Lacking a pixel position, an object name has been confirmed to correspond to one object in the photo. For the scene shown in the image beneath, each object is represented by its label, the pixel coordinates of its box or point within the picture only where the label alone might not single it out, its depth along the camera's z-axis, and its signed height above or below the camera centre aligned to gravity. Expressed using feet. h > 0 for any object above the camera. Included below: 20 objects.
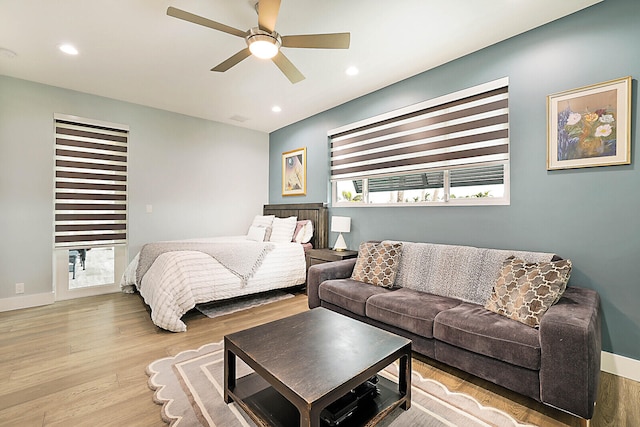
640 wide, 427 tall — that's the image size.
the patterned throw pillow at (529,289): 6.49 -1.73
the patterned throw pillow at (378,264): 10.12 -1.77
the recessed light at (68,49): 9.55 +5.43
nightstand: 12.66 -1.82
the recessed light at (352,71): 10.91 +5.41
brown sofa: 5.41 -2.56
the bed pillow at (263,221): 16.23 -0.40
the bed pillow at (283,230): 15.06 -0.82
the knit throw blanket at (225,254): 11.60 -1.63
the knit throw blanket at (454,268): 8.50 -1.70
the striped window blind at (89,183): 13.09 +1.41
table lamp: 13.57 -0.59
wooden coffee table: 4.42 -2.53
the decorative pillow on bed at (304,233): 15.26 -0.98
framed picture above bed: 16.85 +2.49
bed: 10.20 -2.09
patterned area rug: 5.55 -3.88
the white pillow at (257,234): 15.01 -1.02
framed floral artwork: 7.18 +2.31
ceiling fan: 6.61 +4.42
